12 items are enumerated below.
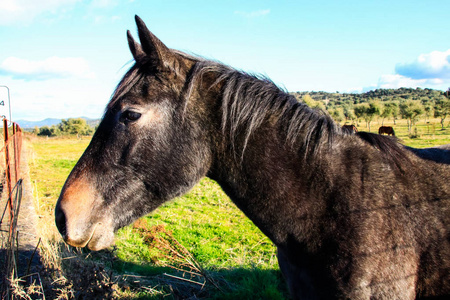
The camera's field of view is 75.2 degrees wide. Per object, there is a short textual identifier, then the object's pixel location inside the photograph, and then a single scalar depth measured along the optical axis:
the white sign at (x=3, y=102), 4.08
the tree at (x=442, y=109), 51.06
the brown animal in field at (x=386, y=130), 37.34
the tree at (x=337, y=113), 54.59
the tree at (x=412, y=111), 52.19
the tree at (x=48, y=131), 88.40
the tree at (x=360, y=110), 57.81
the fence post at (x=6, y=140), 4.52
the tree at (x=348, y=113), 64.34
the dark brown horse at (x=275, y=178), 2.10
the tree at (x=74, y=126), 87.00
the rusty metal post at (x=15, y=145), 5.75
